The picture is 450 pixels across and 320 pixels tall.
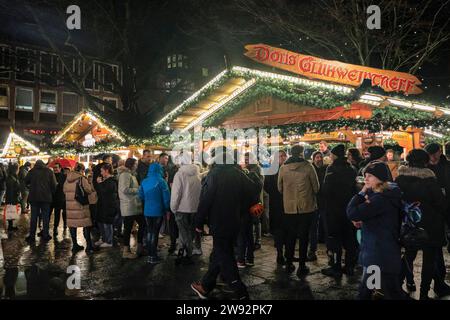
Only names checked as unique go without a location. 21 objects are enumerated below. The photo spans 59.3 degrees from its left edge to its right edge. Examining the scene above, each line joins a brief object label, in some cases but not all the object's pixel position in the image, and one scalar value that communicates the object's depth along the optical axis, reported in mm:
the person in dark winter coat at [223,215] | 4973
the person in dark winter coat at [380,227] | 3834
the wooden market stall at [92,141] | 16562
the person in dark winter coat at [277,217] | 7062
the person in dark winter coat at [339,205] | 6234
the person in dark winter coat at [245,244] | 6926
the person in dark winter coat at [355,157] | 7463
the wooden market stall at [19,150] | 23078
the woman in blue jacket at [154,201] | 7277
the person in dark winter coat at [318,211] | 7485
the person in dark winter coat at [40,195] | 9930
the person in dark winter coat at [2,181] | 13273
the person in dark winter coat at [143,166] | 9791
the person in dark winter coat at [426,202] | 4773
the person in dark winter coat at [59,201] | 10969
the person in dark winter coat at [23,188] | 16078
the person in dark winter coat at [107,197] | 8602
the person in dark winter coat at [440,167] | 5824
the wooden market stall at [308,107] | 10281
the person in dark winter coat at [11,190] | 11969
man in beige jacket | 6352
